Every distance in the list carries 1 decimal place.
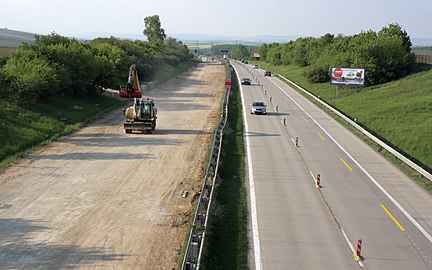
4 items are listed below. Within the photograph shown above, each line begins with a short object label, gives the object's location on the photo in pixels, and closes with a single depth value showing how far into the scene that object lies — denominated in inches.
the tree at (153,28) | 6589.6
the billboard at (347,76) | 2320.4
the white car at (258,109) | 1808.6
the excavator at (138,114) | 1357.2
